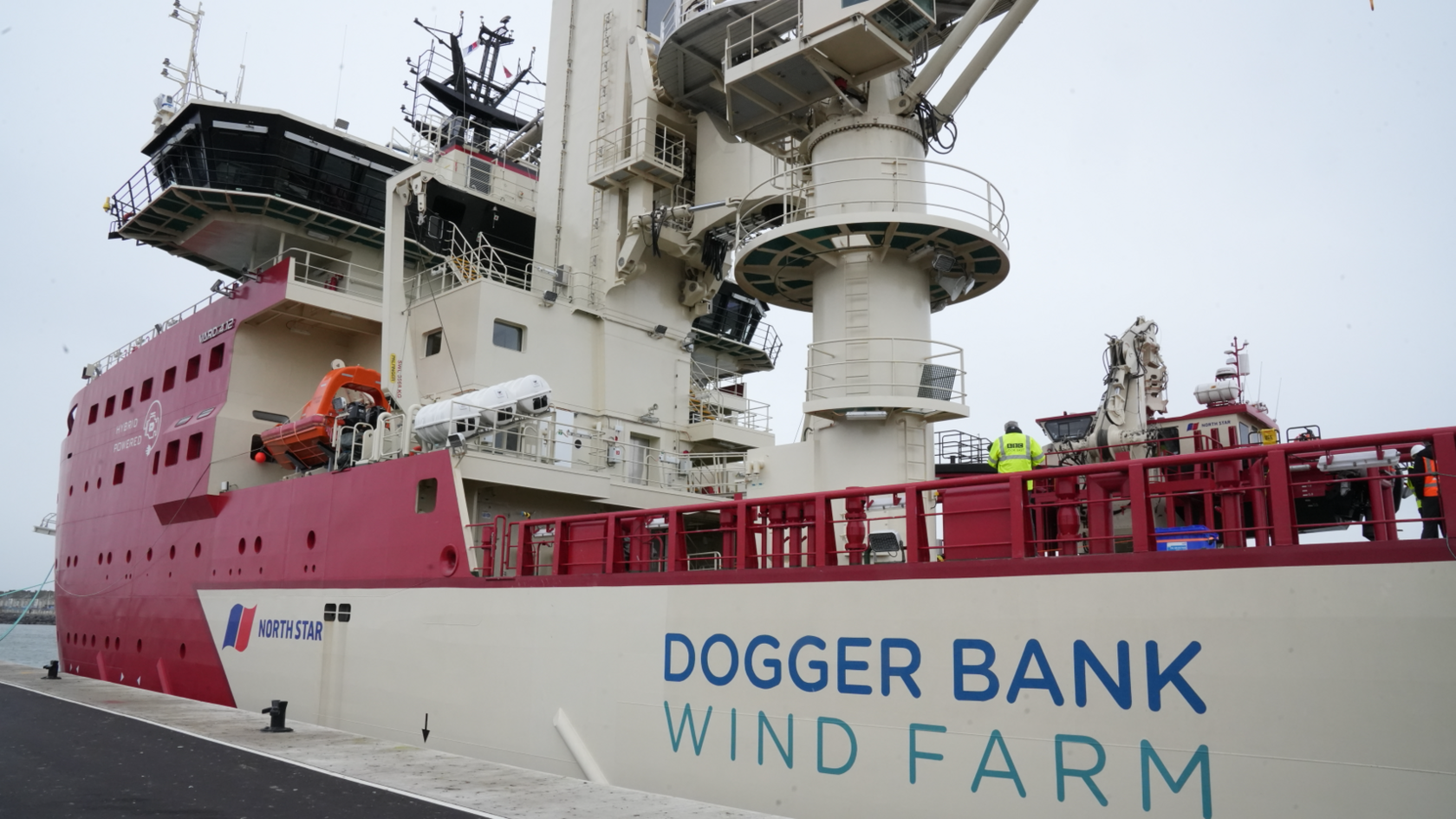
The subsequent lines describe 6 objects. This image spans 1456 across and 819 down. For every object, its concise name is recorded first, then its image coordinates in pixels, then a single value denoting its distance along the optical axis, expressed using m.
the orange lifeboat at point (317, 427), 16.38
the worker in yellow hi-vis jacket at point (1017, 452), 10.92
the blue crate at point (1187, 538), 7.62
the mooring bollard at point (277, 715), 13.03
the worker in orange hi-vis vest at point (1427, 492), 6.61
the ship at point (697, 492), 7.05
